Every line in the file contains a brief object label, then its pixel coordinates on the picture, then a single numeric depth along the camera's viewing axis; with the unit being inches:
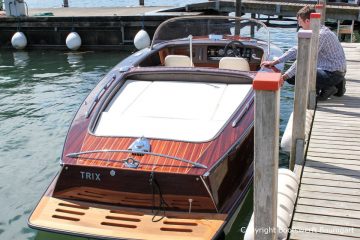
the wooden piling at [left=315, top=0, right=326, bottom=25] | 303.1
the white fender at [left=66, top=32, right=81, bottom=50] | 575.7
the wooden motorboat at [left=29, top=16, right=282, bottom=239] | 144.4
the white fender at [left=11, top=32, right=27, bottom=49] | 597.6
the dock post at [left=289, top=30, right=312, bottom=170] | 159.0
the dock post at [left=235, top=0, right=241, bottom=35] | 554.9
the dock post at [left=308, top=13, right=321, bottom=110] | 206.3
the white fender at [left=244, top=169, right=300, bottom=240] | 121.7
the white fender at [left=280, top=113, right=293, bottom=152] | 177.2
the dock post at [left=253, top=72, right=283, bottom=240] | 90.0
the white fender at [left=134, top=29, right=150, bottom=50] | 539.8
